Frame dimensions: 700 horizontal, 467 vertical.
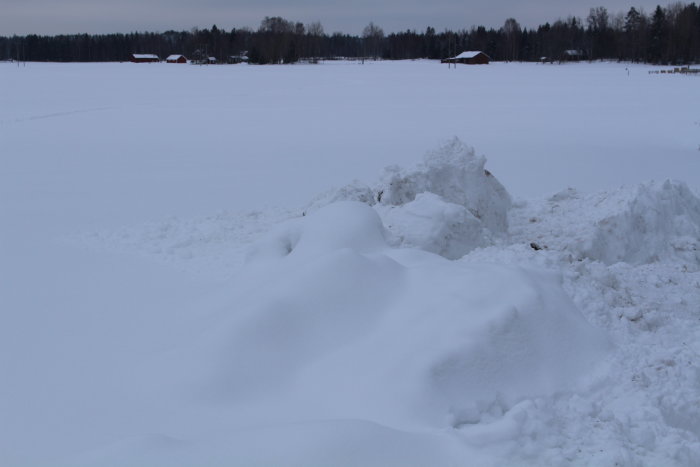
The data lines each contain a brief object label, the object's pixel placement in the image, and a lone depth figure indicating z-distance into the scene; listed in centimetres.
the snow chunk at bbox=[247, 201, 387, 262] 651
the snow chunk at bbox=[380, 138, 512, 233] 880
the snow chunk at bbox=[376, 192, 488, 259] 733
